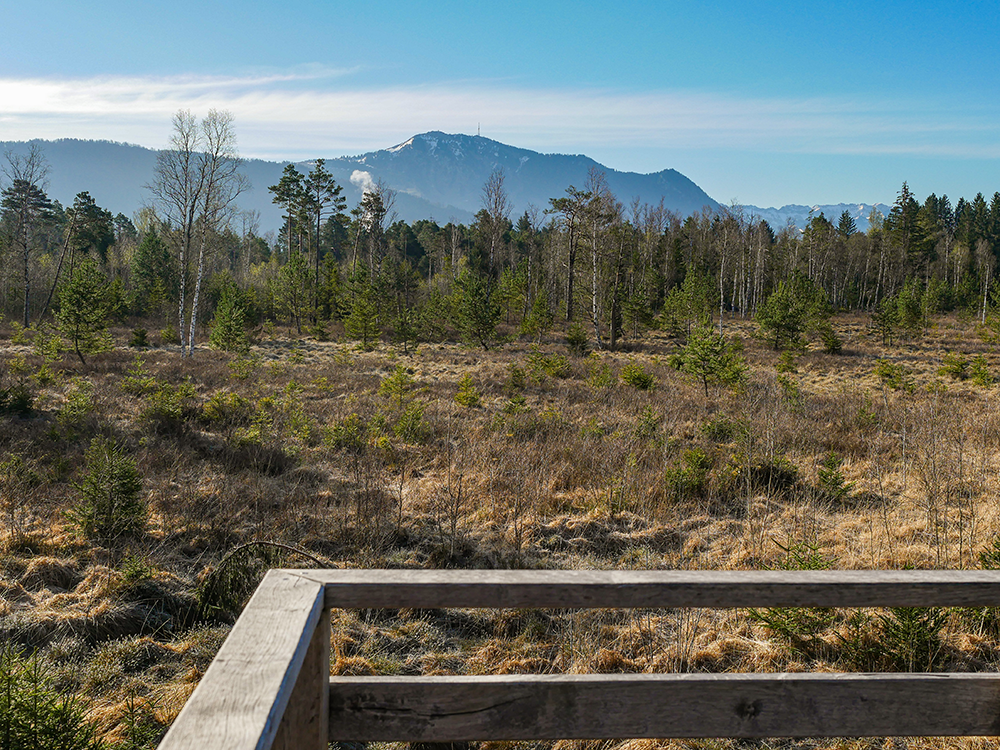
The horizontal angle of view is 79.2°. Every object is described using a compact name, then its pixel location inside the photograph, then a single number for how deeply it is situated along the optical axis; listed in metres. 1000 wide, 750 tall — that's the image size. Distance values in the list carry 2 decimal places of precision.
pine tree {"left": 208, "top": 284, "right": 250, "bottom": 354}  23.02
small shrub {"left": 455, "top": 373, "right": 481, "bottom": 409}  12.98
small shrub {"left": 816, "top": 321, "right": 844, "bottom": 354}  25.41
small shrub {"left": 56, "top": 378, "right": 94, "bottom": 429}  9.72
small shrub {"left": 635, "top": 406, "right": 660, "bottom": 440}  9.80
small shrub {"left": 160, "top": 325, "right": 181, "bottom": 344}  27.44
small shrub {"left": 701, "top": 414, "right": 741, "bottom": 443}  10.16
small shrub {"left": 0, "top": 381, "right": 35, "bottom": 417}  10.68
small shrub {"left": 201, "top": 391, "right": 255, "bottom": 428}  10.73
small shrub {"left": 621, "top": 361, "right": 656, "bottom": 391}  15.54
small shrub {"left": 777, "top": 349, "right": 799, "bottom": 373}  19.22
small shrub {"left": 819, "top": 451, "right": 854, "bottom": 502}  7.10
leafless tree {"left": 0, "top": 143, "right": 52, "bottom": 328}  31.98
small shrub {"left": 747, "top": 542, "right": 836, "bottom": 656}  4.07
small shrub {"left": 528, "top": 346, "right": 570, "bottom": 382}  17.02
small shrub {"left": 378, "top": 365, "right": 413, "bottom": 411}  12.54
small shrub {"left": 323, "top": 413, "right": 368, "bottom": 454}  9.46
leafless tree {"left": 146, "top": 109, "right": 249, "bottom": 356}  24.81
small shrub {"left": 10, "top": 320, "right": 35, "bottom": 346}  22.53
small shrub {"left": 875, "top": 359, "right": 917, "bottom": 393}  15.30
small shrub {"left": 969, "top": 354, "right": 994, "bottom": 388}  16.44
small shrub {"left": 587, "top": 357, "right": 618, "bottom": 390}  15.20
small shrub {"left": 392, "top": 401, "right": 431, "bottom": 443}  9.95
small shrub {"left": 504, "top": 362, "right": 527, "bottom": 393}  15.74
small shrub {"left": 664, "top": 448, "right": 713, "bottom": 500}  7.41
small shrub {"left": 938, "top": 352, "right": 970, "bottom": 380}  18.88
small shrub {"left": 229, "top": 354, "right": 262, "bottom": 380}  16.17
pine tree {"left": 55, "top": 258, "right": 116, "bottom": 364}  16.94
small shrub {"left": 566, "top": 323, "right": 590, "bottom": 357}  23.97
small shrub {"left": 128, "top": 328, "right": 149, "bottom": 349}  24.86
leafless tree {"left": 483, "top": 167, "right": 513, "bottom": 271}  38.53
